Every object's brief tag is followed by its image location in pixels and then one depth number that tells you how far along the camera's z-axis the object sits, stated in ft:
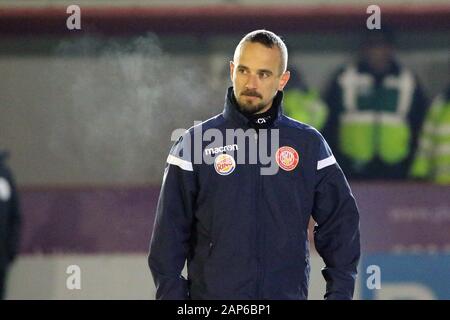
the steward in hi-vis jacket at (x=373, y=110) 29.66
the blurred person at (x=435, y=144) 29.94
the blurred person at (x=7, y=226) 28.12
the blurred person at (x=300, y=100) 29.37
